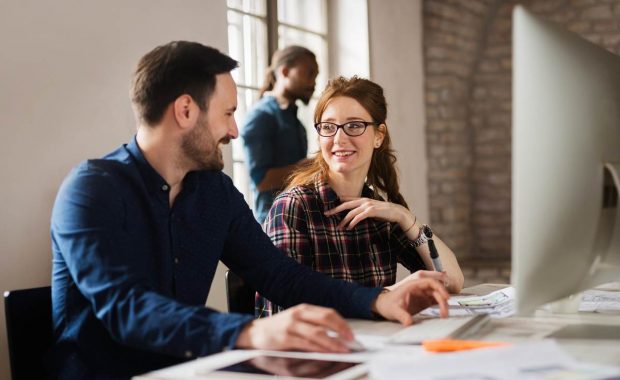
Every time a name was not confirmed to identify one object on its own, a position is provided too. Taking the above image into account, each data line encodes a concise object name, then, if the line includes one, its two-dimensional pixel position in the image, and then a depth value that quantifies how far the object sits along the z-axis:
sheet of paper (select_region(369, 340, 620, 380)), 1.09
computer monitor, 1.17
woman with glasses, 2.26
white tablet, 1.18
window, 4.27
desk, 1.24
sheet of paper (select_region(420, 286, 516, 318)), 1.76
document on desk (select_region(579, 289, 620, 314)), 1.79
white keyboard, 1.43
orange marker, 1.30
